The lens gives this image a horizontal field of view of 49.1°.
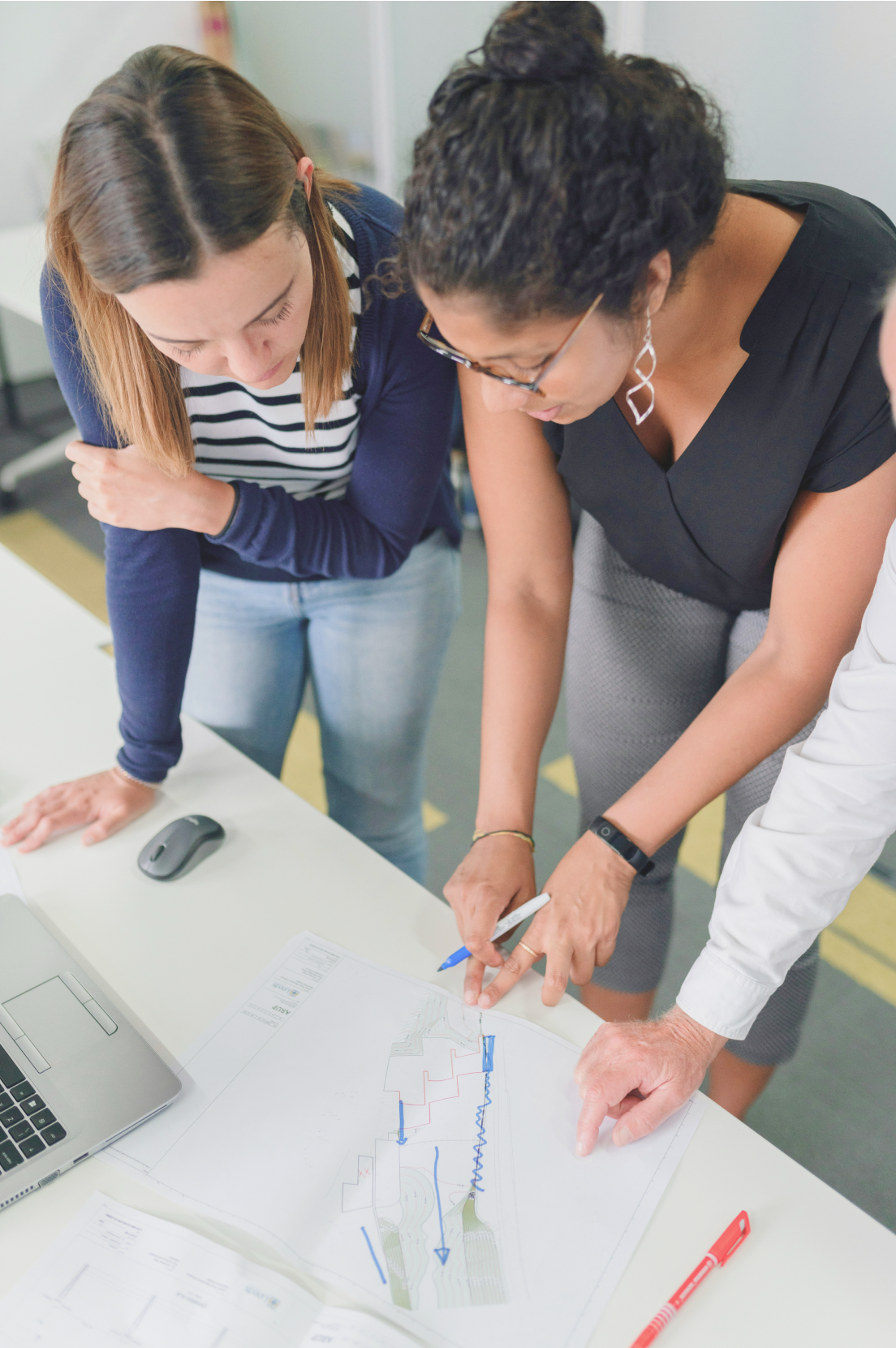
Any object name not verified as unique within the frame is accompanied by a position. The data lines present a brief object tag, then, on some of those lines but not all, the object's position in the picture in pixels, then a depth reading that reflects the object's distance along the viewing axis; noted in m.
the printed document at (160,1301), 0.65
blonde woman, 0.78
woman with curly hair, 0.65
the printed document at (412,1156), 0.67
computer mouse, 0.98
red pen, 0.64
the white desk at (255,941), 0.67
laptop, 0.75
